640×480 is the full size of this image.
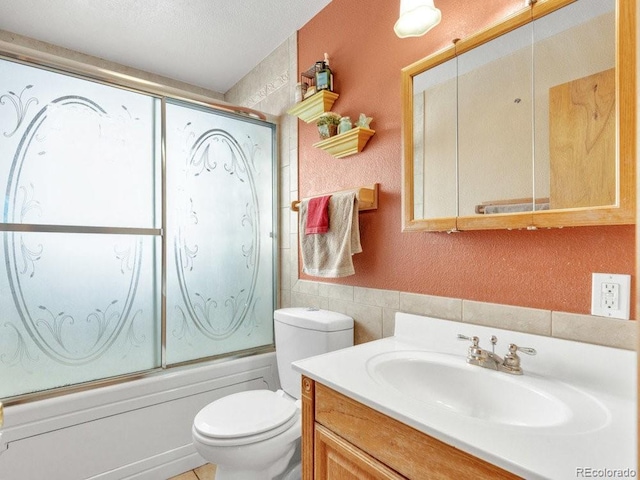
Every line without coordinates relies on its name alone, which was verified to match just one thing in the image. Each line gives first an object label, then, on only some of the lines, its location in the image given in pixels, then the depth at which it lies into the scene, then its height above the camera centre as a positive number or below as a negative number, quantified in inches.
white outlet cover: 34.5 -5.8
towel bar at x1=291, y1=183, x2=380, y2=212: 60.3 +7.5
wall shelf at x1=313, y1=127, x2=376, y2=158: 61.6 +18.3
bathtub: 57.8 -34.9
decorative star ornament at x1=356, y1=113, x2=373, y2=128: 61.9 +21.3
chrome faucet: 38.9 -13.9
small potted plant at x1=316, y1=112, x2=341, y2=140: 68.0 +23.0
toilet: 51.0 -28.4
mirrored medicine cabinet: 34.3 +13.8
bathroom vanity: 25.0 -15.5
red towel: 64.9 +4.5
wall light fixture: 47.7 +31.0
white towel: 60.5 -0.5
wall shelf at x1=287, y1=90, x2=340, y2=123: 70.2 +28.3
